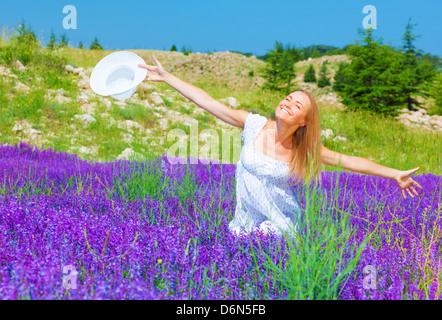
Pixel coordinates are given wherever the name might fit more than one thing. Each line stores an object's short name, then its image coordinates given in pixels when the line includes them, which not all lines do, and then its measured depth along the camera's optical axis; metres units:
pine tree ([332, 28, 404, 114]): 18.55
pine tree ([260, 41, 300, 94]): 21.12
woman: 3.49
